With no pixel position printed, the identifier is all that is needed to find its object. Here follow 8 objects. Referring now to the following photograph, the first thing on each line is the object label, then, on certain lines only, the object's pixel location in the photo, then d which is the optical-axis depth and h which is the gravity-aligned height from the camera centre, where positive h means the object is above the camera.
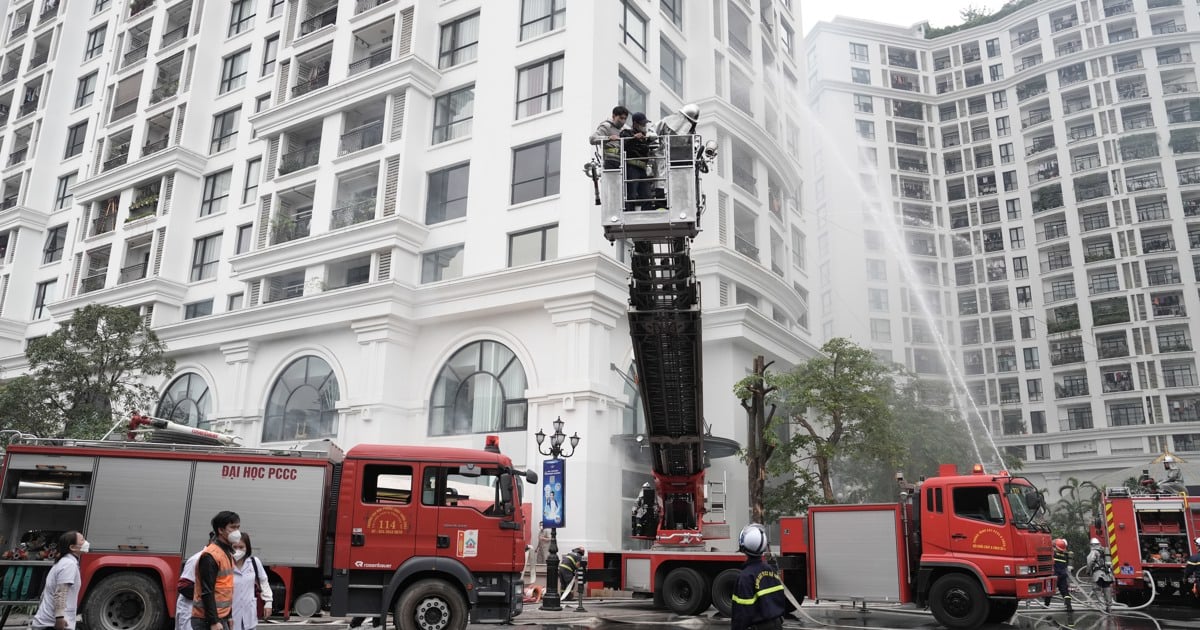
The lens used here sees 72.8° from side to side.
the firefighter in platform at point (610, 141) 11.96 +5.38
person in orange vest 7.43 -0.63
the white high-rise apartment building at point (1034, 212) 59.03 +24.67
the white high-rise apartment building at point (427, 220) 27.16 +11.68
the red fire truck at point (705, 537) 11.95 -0.02
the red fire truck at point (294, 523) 12.66 -0.19
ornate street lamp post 18.28 -1.49
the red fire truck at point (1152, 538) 20.06 -0.29
